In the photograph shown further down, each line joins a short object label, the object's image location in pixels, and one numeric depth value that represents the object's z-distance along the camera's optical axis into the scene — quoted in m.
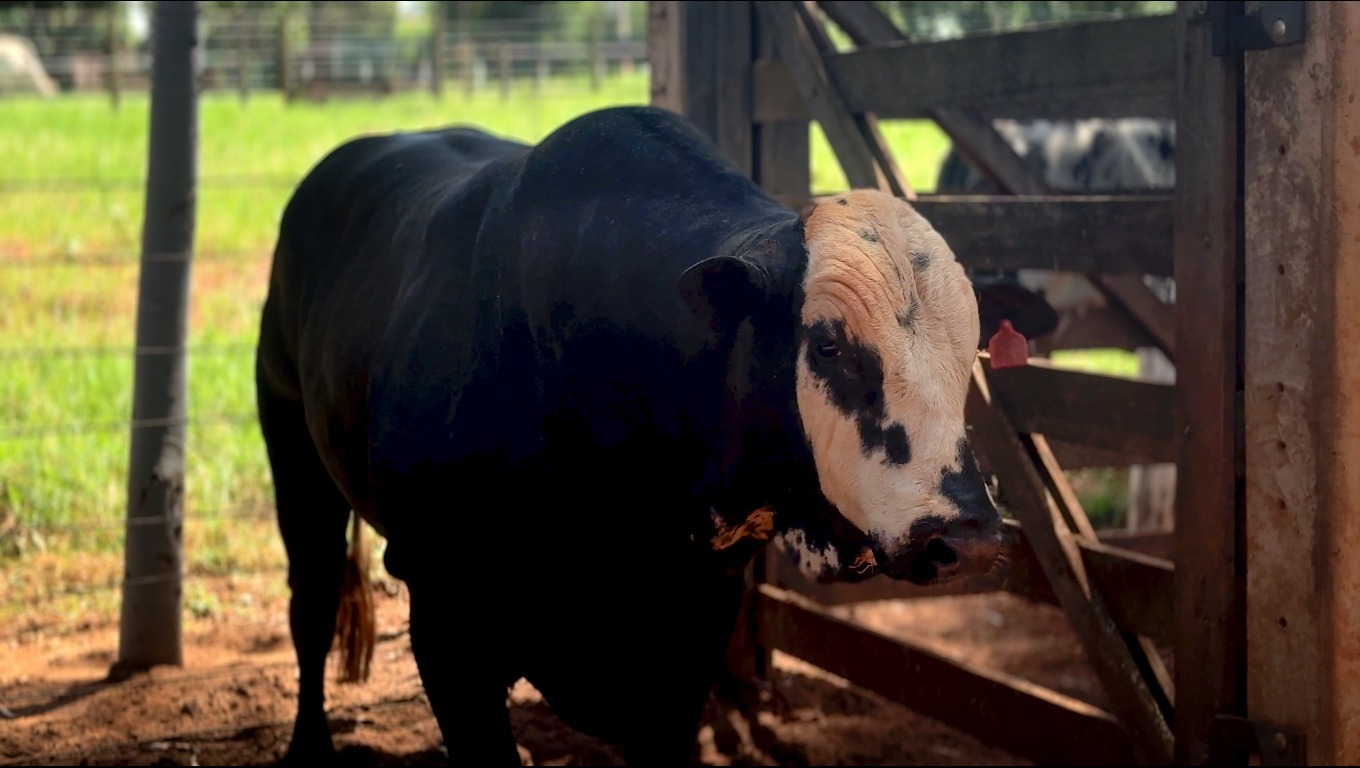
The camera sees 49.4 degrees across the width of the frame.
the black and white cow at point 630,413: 2.51
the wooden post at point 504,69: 13.77
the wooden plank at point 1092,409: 3.62
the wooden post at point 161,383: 4.95
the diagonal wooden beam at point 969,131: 4.42
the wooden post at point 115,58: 15.60
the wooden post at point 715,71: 4.83
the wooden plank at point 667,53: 4.87
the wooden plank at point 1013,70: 3.52
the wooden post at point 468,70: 14.47
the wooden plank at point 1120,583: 3.59
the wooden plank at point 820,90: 4.14
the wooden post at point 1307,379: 3.09
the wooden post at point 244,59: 14.84
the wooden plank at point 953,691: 3.90
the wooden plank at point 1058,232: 3.52
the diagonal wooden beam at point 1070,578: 3.61
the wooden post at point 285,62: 14.55
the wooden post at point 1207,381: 3.28
